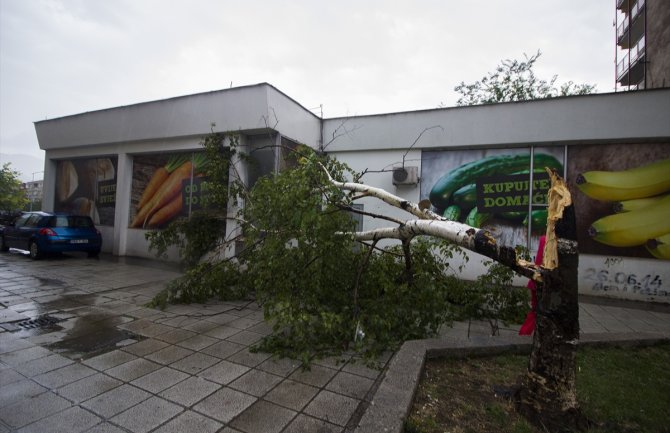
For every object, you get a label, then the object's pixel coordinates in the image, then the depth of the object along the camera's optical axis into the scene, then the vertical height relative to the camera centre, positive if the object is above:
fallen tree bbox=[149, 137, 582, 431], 2.36 -0.63
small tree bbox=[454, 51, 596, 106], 17.12 +8.27
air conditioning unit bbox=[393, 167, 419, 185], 8.80 +1.47
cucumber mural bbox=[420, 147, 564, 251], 8.07 +1.19
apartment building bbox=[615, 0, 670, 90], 13.02 +9.09
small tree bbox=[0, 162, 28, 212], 19.22 +1.15
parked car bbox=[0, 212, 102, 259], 9.39 -0.76
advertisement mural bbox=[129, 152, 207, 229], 9.92 +0.93
